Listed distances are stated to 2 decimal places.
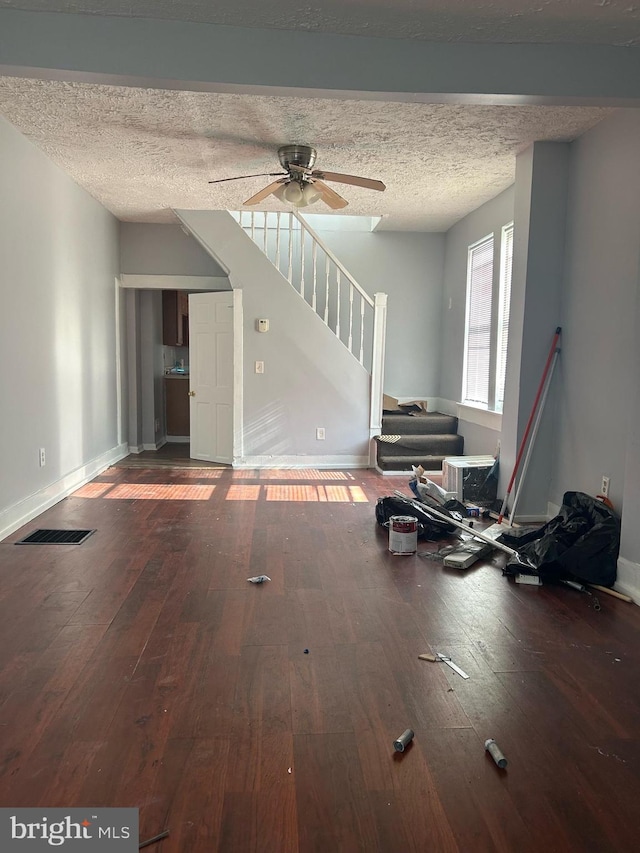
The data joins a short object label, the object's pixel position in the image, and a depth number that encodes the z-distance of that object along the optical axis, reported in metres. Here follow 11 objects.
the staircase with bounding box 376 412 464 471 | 6.91
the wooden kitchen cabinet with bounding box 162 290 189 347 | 8.88
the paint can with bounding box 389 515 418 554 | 4.04
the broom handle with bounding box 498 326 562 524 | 4.63
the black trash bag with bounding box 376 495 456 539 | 4.41
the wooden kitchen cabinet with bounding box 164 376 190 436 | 9.13
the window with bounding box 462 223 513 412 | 6.04
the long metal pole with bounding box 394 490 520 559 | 3.82
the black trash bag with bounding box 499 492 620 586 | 3.47
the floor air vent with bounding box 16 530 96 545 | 4.16
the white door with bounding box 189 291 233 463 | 7.14
